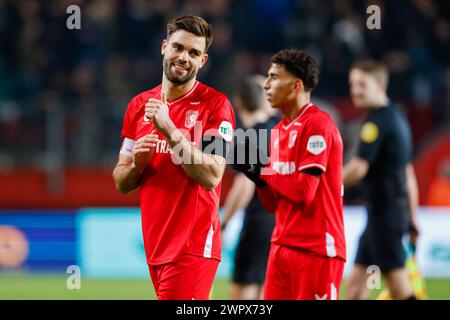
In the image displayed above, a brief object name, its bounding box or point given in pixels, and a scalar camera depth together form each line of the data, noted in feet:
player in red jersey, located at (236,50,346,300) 38.22
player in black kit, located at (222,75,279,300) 52.19
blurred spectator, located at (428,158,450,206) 87.81
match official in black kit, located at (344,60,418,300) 50.75
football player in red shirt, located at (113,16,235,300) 33.86
